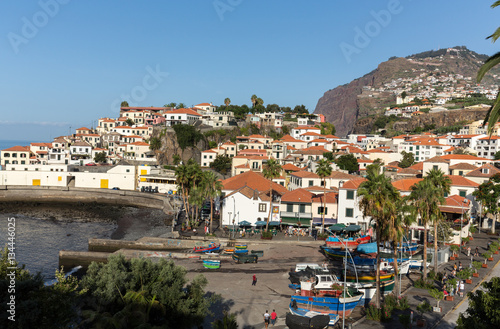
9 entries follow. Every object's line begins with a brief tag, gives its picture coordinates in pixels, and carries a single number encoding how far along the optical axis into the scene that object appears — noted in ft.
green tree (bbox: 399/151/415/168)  355.56
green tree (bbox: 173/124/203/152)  393.09
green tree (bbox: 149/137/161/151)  390.42
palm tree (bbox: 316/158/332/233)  167.73
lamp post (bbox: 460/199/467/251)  145.34
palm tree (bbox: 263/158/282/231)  175.22
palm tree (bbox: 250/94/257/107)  565.94
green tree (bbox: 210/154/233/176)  341.82
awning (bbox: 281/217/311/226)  175.94
